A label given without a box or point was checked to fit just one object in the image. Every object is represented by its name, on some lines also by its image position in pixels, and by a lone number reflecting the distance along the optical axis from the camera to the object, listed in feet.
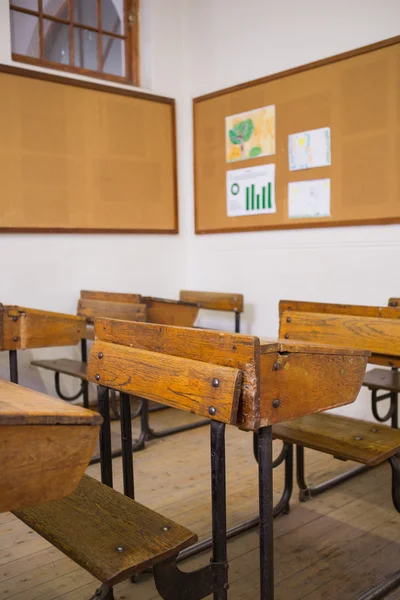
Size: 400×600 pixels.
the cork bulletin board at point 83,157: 12.14
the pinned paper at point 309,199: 11.84
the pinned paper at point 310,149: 11.75
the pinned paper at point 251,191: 12.94
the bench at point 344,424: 6.18
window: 12.71
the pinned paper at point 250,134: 12.82
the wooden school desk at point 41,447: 3.05
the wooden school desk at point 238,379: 4.37
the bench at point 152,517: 4.17
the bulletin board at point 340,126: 10.77
